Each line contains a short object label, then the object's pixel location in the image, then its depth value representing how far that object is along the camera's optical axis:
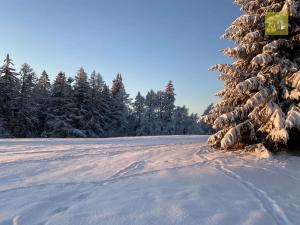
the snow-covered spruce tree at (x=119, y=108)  52.12
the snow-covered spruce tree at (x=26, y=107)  40.59
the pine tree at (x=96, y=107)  45.16
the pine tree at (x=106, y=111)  48.46
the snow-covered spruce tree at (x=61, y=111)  41.00
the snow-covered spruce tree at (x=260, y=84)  9.28
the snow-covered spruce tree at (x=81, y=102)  44.12
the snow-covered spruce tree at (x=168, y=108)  62.92
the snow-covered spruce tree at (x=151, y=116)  61.28
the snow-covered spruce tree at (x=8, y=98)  39.44
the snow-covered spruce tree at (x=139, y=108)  65.88
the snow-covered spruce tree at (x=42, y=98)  45.69
